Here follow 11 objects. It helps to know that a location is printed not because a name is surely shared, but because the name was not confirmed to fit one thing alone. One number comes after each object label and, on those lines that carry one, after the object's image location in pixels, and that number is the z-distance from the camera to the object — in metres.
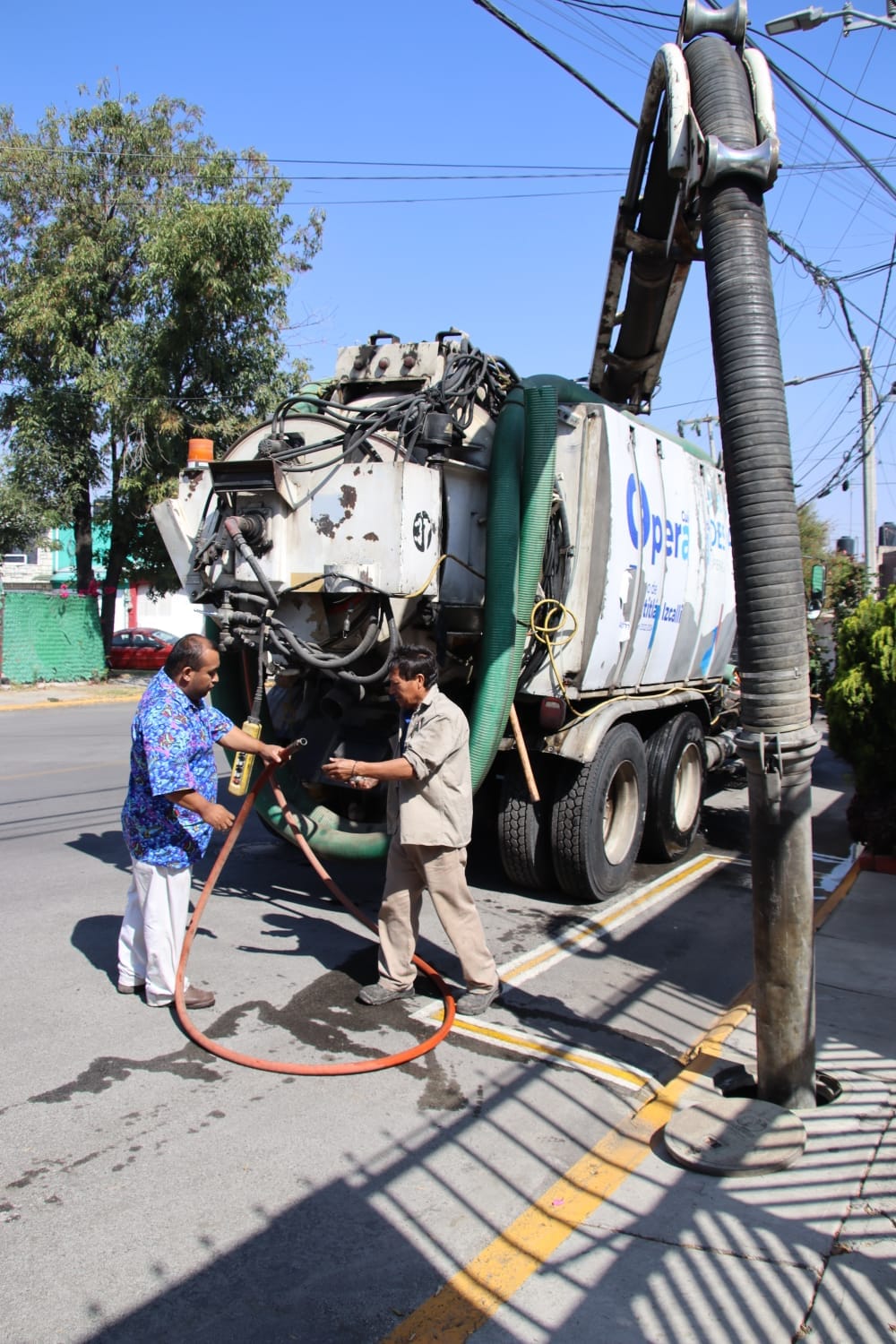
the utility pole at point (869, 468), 18.31
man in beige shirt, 4.71
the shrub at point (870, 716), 7.47
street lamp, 8.96
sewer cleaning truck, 5.55
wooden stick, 5.95
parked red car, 28.55
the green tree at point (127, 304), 18.89
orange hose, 4.16
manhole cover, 3.48
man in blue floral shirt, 4.61
